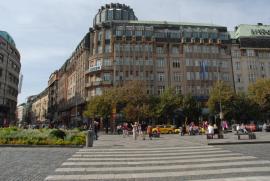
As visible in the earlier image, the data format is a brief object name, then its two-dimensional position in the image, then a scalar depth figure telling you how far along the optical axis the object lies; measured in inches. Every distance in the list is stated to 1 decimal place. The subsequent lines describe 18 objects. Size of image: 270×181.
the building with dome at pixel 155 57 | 2596.0
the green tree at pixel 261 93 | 2026.8
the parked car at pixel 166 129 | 1829.5
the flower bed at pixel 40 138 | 796.0
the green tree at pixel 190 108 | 2293.3
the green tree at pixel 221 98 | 2149.4
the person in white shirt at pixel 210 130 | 1043.6
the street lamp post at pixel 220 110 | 1071.0
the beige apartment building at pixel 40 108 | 5595.5
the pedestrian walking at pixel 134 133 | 1141.1
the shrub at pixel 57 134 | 885.8
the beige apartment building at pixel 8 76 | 2581.2
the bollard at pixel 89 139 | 784.3
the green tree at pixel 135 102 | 2044.9
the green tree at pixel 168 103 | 2214.6
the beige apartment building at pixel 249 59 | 2808.3
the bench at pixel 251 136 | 952.9
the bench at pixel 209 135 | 1035.0
